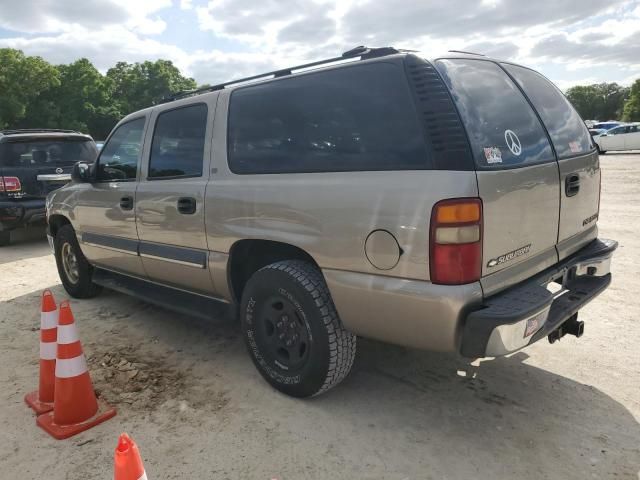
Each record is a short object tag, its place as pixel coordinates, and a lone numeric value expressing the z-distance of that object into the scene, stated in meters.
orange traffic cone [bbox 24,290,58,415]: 3.05
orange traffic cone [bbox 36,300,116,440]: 2.79
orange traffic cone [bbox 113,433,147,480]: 1.66
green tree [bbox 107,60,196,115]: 68.56
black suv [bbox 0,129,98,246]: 7.45
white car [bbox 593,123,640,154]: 24.44
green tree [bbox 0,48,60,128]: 43.34
